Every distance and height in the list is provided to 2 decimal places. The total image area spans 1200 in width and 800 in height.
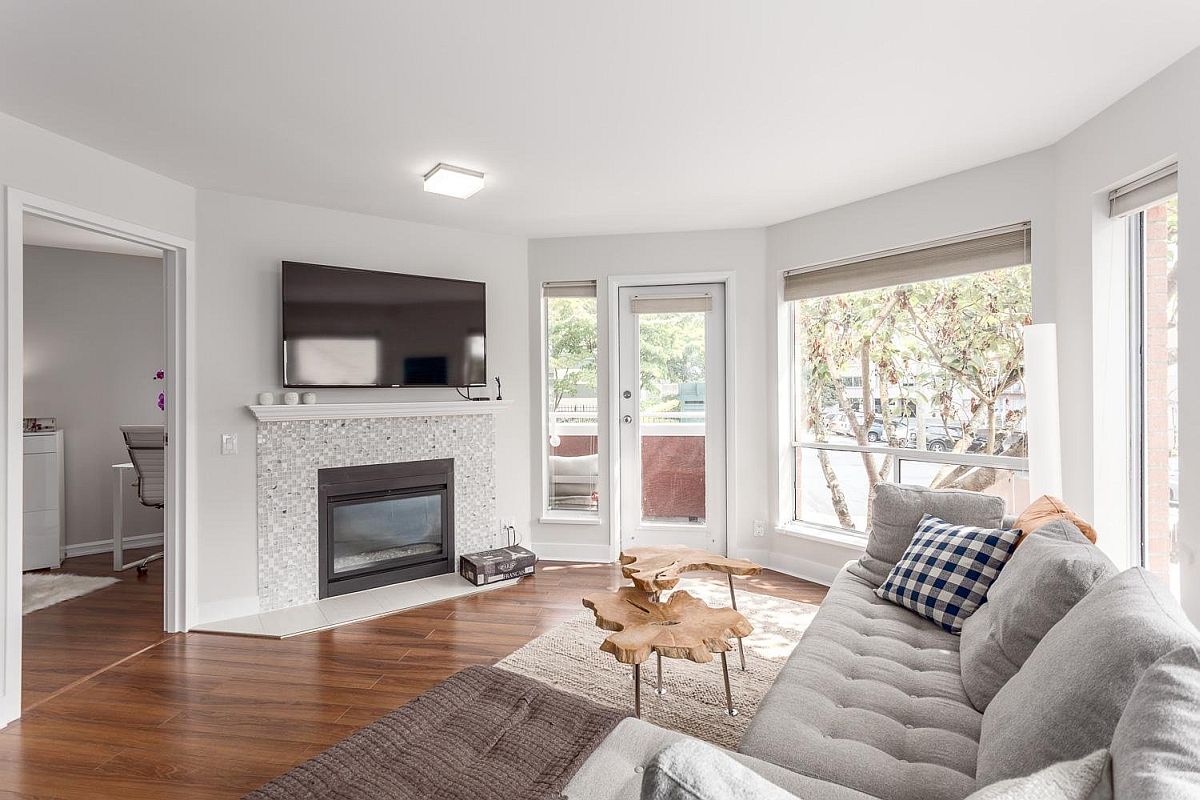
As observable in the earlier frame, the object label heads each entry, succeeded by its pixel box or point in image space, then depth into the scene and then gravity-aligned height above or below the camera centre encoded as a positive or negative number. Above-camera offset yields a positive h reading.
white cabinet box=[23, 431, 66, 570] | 4.64 -0.72
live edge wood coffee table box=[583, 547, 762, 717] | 2.16 -0.84
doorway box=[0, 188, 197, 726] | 3.48 -0.13
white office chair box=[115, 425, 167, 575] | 4.51 -0.40
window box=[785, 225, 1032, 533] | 3.42 +0.16
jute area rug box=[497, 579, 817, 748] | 2.45 -1.24
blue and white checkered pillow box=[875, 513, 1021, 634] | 2.21 -0.64
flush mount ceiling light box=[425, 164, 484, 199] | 3.25 +1.19
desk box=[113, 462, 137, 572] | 4.63 -0.85
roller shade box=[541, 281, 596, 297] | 4.83 +0.89
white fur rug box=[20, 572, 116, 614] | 3.94 -1.23
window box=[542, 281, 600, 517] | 4.84 +0.03
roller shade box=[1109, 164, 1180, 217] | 2.40 +0.85
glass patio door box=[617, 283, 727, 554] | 4.72 -0.08
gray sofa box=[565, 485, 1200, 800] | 0.86 -0.70
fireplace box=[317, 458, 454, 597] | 4.00 -0.82
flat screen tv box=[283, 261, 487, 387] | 3.83 +0.50
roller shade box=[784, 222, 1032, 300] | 3.32 +0.82
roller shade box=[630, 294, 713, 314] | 4.71 +0.75
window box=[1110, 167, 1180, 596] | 2.58 +0.12
